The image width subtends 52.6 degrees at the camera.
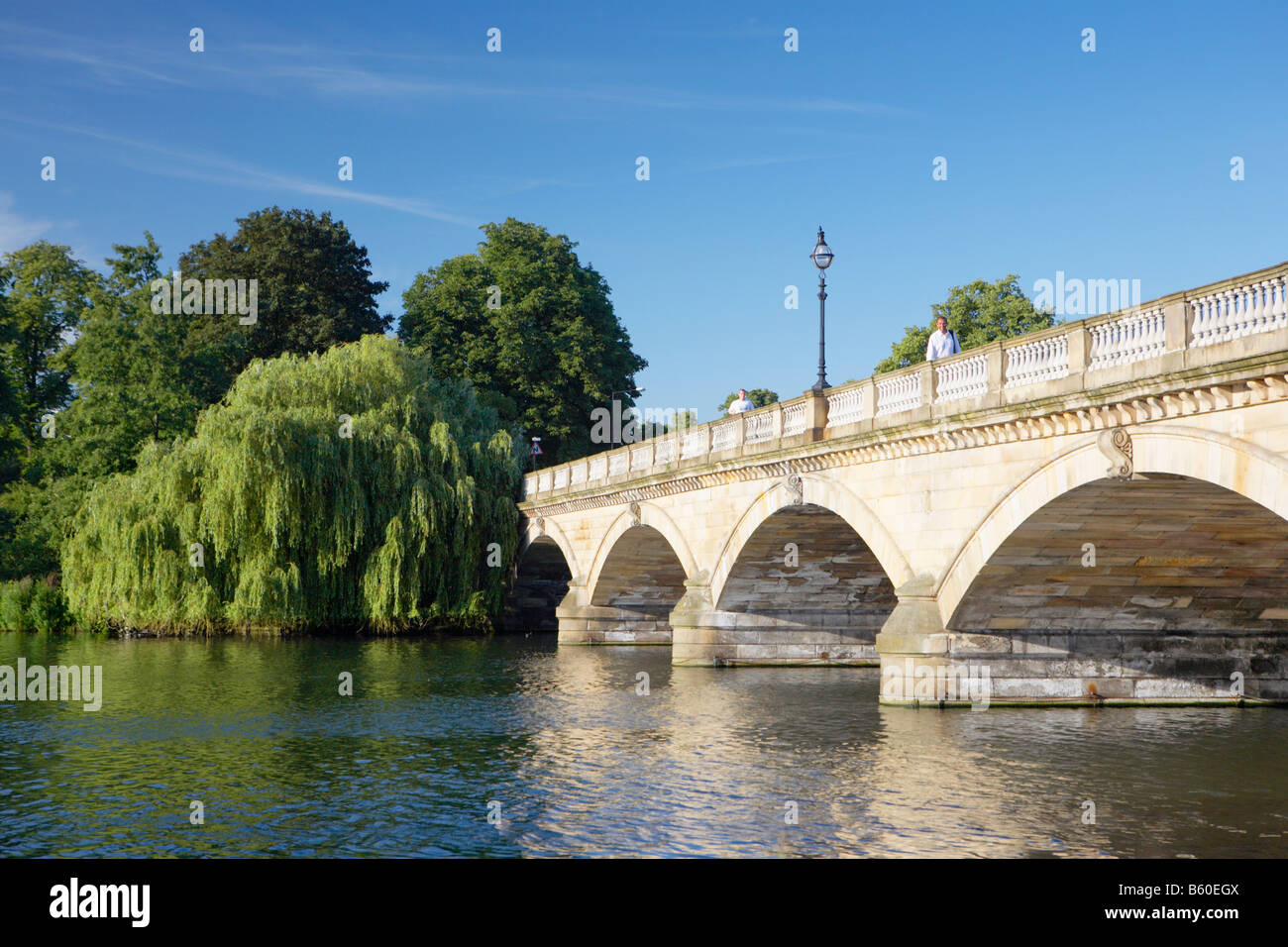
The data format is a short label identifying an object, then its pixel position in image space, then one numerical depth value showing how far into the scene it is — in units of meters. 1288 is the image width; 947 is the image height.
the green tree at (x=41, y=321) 53.09
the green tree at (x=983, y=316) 52.78
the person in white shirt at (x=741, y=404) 30.16
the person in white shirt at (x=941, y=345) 21.00
